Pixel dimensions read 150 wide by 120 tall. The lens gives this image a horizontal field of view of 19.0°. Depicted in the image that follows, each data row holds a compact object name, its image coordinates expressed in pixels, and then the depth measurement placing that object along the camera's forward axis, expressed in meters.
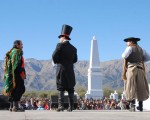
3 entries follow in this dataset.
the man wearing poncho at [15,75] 10.70
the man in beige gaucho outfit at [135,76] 11.20
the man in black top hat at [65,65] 10.35
